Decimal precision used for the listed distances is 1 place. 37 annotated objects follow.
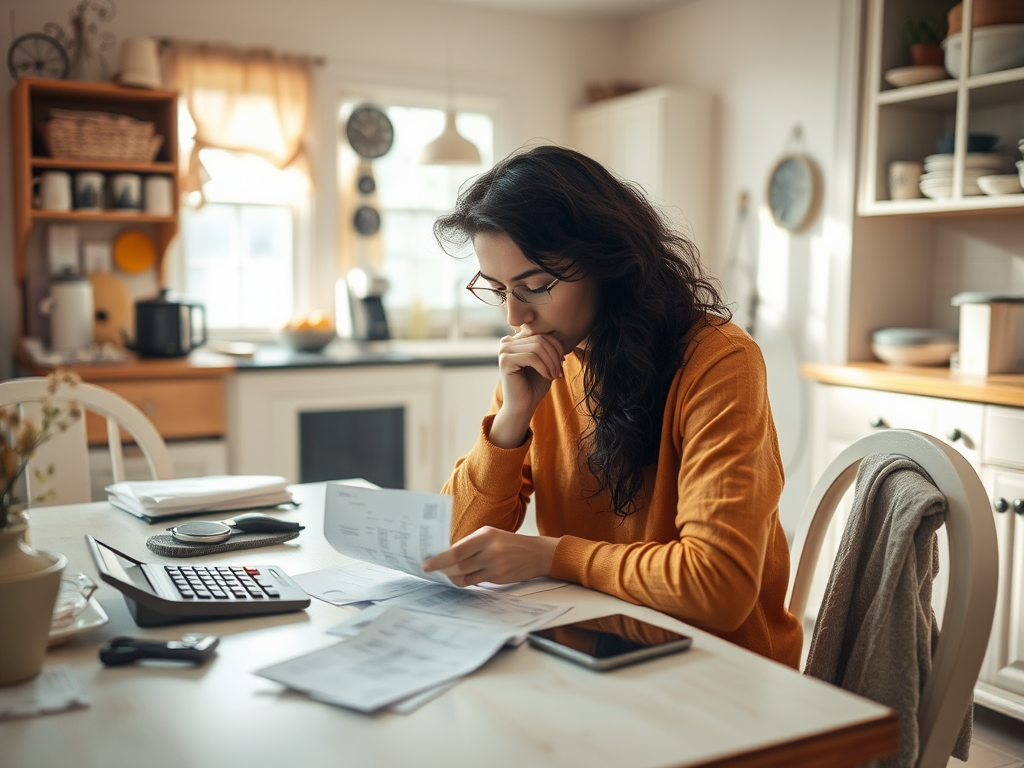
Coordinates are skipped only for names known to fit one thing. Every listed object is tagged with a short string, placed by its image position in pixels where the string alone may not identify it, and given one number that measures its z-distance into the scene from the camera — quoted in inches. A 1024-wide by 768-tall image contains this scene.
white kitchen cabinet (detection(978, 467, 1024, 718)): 95.0
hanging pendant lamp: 151.2
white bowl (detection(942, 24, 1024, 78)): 106.1
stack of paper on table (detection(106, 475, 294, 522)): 64.1
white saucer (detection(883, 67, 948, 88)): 116.9
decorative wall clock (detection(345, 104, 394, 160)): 170.2
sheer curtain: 153.5
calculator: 42.8
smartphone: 38.0
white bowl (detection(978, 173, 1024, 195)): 107.3
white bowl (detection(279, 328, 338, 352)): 150.5
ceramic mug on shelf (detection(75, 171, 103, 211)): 138.9
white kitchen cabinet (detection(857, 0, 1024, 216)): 116.3
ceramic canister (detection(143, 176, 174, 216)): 143.6
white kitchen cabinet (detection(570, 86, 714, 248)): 166.4
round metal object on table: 56.8
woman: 46.7
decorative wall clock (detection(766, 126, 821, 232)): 149.9
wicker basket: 135.2
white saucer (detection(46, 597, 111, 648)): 40.1
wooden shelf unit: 134.5
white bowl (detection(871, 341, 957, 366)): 120.6
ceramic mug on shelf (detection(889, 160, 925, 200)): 119.9
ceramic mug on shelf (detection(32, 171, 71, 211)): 135.9
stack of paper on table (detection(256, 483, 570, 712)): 35.8
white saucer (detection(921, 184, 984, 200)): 111.7
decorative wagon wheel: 142.2
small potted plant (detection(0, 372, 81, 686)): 35.1
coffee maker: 160.2
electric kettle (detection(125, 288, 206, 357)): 135.3
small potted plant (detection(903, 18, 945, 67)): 117.6
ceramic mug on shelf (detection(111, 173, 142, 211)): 141.2
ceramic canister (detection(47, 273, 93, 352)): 138.5
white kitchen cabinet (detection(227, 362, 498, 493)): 135.6
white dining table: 30.7
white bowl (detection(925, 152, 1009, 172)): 110.3
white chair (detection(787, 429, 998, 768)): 43.2
